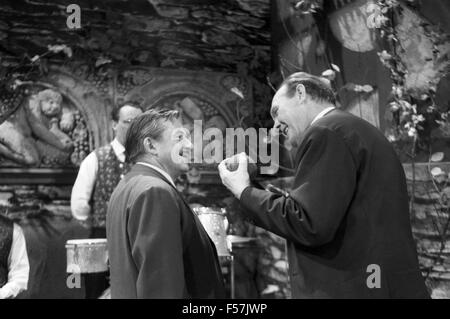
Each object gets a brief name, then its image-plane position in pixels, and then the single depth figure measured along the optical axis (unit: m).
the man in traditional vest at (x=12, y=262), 3.79
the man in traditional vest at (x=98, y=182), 4.66
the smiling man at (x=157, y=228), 1.90
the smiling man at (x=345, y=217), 1.98
